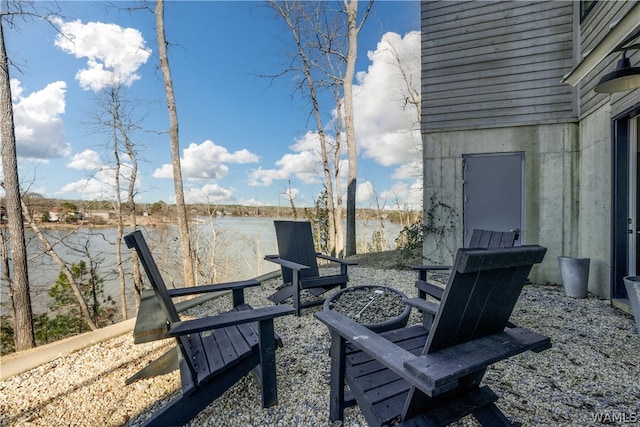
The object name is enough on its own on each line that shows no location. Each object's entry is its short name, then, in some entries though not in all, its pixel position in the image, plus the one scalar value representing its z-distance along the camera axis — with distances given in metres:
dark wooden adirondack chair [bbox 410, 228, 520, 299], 2.75
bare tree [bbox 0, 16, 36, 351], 3.63
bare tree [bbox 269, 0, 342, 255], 8.66
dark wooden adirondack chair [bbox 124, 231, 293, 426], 1.48
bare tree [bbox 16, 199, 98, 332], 5.14
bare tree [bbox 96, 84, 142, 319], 7.18
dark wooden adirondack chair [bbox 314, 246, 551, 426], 1.01
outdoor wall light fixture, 2.19
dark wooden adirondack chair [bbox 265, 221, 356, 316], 3.31
